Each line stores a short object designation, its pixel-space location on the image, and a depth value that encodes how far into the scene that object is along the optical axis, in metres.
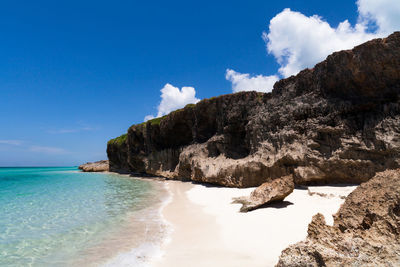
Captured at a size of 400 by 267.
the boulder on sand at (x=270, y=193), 8.45
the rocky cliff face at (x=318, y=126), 11.01
